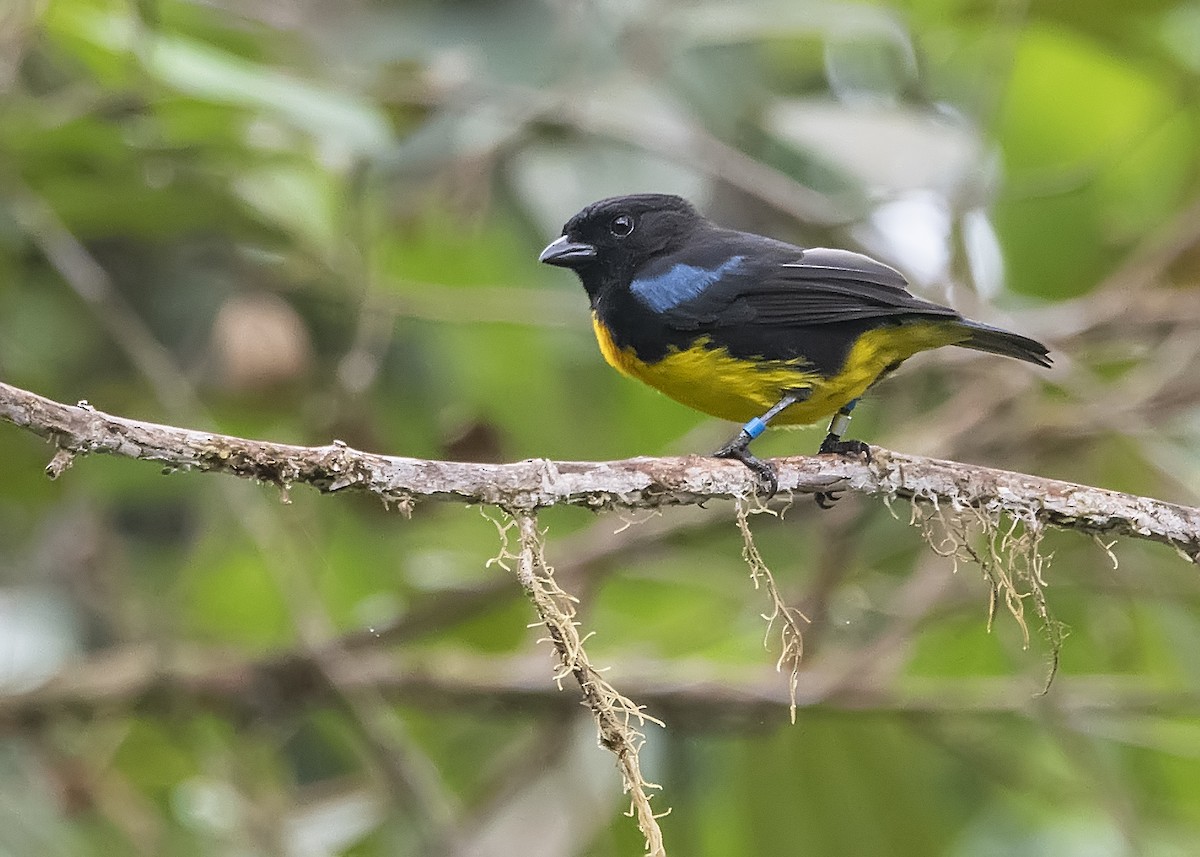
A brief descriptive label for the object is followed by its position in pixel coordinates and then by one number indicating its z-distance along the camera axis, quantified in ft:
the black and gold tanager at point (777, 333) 22.90
